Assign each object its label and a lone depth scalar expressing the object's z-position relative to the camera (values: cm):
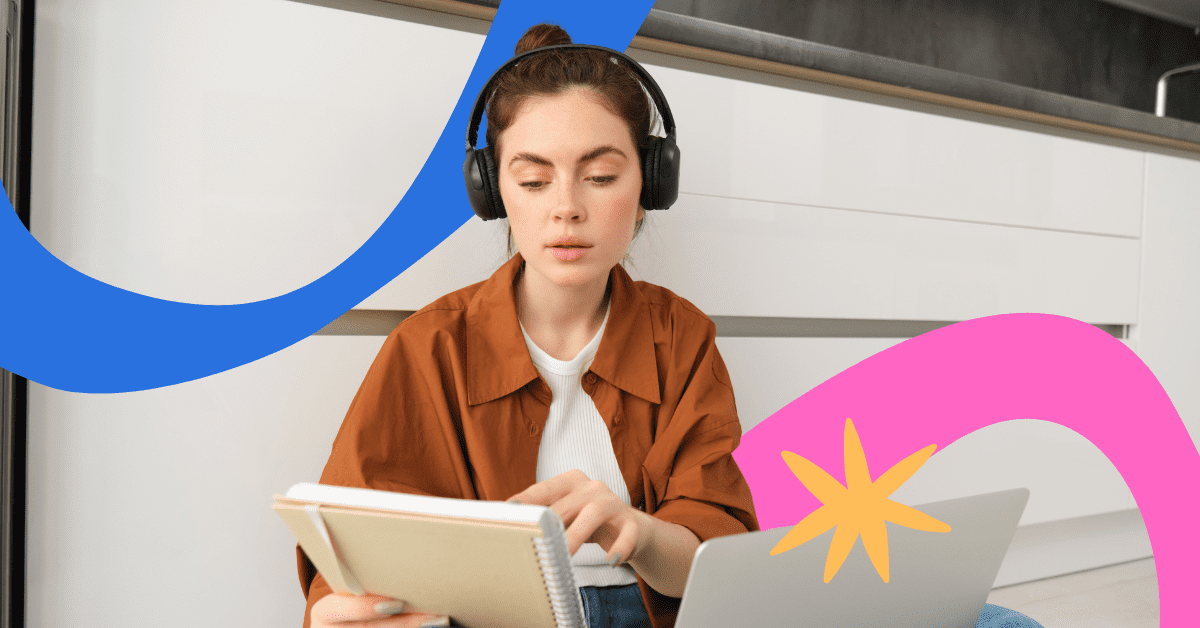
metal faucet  210
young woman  70
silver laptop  47
